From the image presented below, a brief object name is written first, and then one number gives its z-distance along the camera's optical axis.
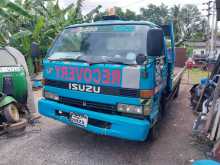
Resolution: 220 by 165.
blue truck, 2.29
